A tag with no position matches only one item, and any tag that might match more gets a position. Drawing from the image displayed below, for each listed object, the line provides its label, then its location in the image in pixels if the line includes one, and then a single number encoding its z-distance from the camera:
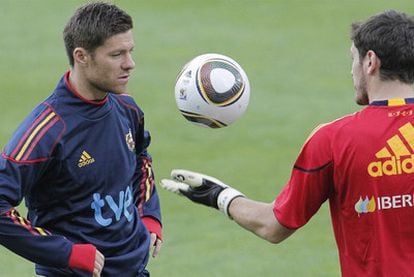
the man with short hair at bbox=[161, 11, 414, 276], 11.52
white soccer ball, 14.96
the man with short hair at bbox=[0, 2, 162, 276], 12.80
